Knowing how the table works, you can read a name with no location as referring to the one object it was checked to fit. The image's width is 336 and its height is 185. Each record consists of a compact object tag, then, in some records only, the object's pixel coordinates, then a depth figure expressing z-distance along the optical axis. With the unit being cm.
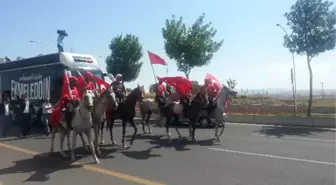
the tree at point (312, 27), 2089
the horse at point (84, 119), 939
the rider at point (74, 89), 1059
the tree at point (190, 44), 3053
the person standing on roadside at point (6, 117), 1630
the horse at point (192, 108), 1348
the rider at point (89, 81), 1156
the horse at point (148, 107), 1680
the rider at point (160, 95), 1607
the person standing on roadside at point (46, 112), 1558
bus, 1596
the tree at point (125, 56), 4706
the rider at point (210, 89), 1440
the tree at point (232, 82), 4431
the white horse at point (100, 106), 1026
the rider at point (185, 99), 1377
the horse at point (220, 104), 1389
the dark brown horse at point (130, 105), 1206
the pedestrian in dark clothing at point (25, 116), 1575
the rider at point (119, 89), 1264
